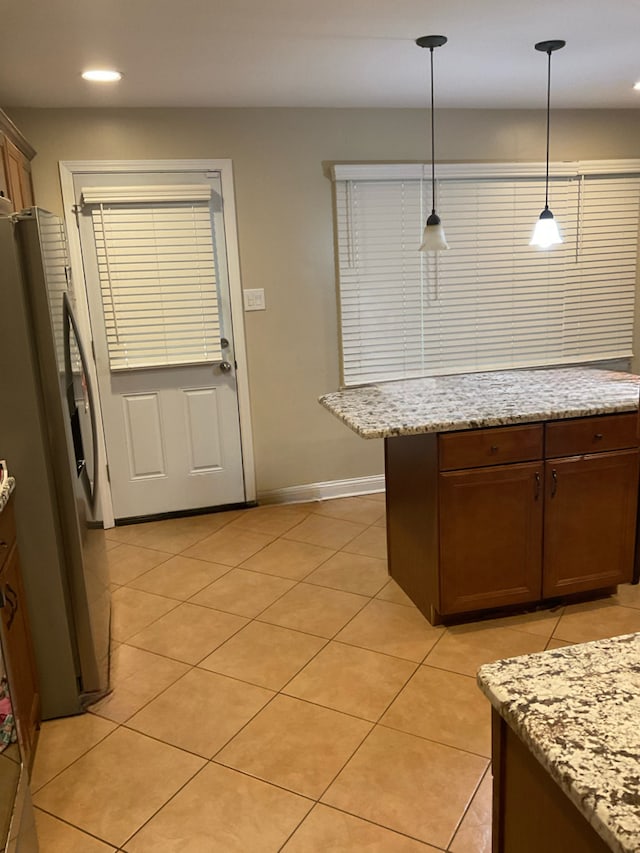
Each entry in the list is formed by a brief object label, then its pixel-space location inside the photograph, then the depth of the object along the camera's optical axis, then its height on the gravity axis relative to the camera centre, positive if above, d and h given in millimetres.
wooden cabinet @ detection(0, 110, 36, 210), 2738 +589
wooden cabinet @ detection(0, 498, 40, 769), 1859 -997
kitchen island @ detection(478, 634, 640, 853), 742 -573
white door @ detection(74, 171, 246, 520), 3703 -265
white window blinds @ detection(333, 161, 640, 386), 4066 +36
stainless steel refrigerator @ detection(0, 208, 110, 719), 2014 -515
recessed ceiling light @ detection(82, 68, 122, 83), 2952 +967
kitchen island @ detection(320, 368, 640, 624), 2506 -833
